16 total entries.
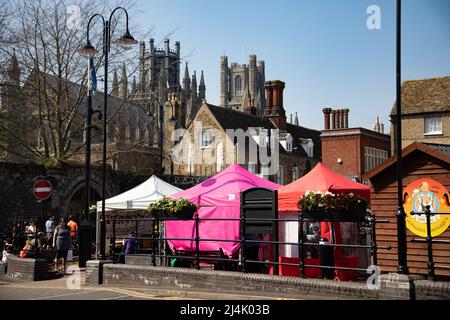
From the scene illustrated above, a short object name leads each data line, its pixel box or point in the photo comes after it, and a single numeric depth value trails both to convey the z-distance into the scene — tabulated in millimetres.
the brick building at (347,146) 41094
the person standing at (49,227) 23177
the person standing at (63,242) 17250
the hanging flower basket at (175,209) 13836
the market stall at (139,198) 19922
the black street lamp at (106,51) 14625
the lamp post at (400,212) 9289
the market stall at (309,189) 14164
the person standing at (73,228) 21588
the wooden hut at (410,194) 12648
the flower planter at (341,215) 11406
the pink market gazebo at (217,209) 15656
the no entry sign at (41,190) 16172
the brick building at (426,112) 34469
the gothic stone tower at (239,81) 190875
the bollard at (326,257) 11312
